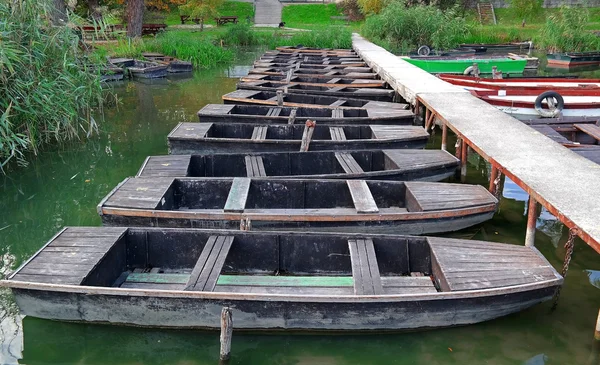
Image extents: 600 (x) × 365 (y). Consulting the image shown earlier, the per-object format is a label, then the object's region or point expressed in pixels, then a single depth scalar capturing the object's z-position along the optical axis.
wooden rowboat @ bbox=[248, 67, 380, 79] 15.54
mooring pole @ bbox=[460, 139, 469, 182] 9.09
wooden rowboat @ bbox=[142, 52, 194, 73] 20.78
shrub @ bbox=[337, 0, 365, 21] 36.28
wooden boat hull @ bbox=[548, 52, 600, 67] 22.38
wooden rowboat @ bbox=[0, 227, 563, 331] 4.69
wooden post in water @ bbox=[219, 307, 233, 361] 4.39
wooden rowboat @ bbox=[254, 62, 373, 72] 17.00
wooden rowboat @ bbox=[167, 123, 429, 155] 8.90
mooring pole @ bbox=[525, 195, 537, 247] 6.02
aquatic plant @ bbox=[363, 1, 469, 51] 24.11
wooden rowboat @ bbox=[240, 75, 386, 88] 14.23
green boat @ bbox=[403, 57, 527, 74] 19.02
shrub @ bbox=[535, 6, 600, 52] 24.05
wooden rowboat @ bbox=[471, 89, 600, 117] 11.03
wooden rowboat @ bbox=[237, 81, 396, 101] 12.98
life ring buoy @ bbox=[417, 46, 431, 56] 22.27
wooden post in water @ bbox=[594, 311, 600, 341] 4.88
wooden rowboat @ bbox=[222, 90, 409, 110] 11.53
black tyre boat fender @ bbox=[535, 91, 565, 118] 10.77
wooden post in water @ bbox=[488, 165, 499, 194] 7.30
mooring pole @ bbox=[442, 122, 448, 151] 9.79
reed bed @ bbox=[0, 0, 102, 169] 8.71
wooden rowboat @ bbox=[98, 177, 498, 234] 6.15
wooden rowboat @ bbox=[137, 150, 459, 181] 7.69
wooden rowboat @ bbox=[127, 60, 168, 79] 19.47
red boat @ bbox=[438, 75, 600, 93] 12.71
